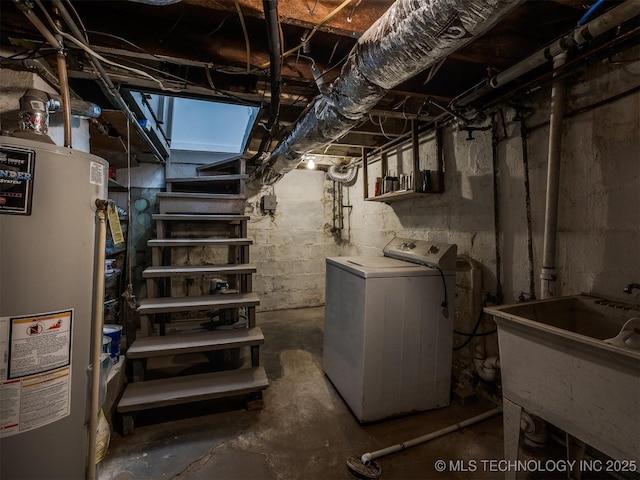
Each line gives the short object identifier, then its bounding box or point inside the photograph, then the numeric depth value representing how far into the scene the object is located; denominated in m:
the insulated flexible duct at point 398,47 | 0.94
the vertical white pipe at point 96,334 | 1.00
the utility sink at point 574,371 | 0.91
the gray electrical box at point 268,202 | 4.27
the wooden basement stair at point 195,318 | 1.96
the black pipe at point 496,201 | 2.03
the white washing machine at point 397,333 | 1.89
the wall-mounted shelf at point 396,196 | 2.55
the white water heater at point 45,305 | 0.83
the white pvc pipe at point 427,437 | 1.61
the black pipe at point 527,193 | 1.81
